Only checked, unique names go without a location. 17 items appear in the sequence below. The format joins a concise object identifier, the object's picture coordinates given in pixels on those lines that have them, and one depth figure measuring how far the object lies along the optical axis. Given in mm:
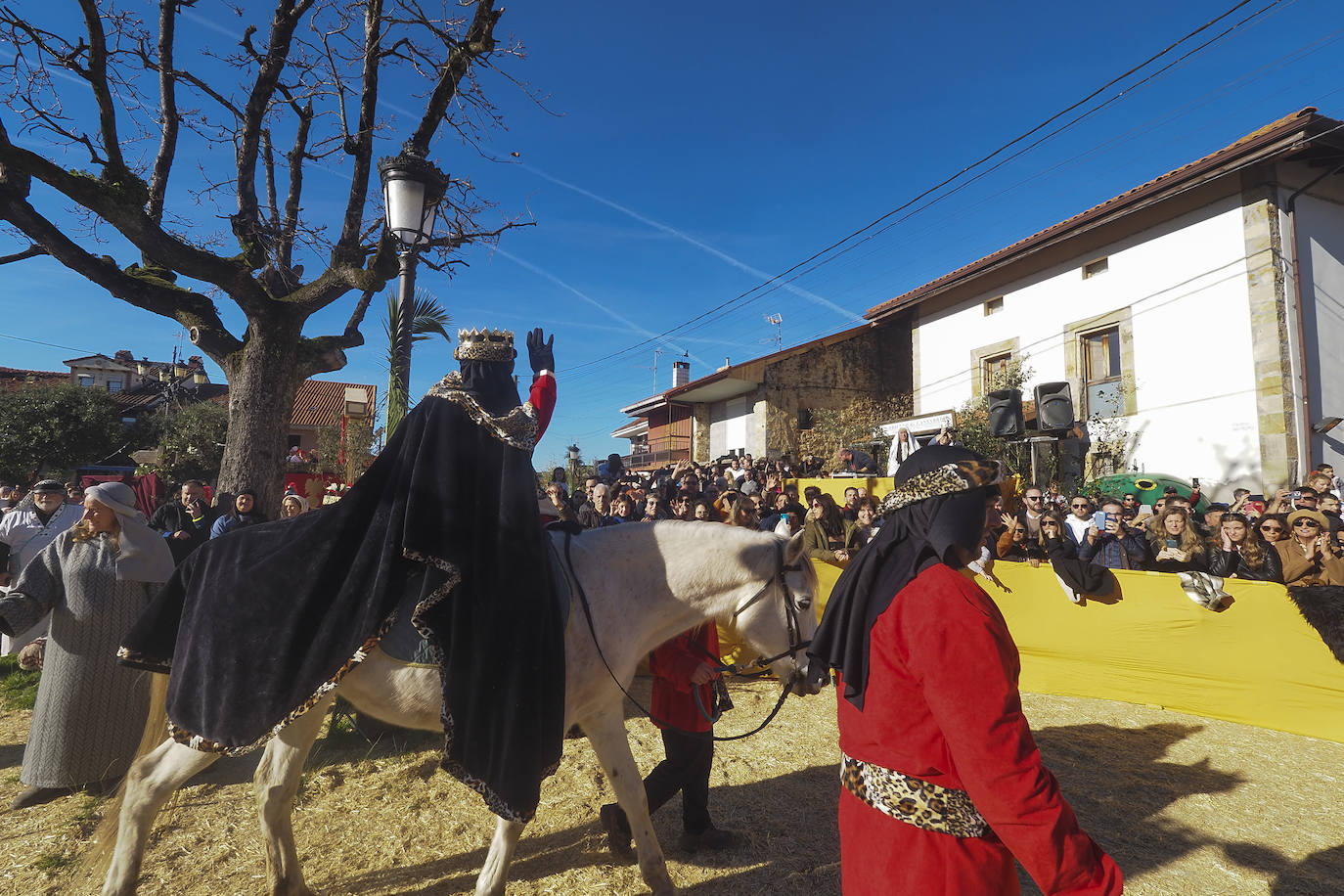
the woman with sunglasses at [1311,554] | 5867
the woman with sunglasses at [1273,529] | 6506
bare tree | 6359
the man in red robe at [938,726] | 1437
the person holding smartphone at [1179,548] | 6367
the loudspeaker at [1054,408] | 9734
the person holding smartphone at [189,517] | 6691
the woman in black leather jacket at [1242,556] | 6086
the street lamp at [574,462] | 24297
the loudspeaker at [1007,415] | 9836
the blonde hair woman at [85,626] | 3957
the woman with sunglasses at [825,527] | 7873
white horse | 2770
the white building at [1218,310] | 12117
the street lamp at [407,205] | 4773
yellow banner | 5164
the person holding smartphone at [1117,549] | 6641
